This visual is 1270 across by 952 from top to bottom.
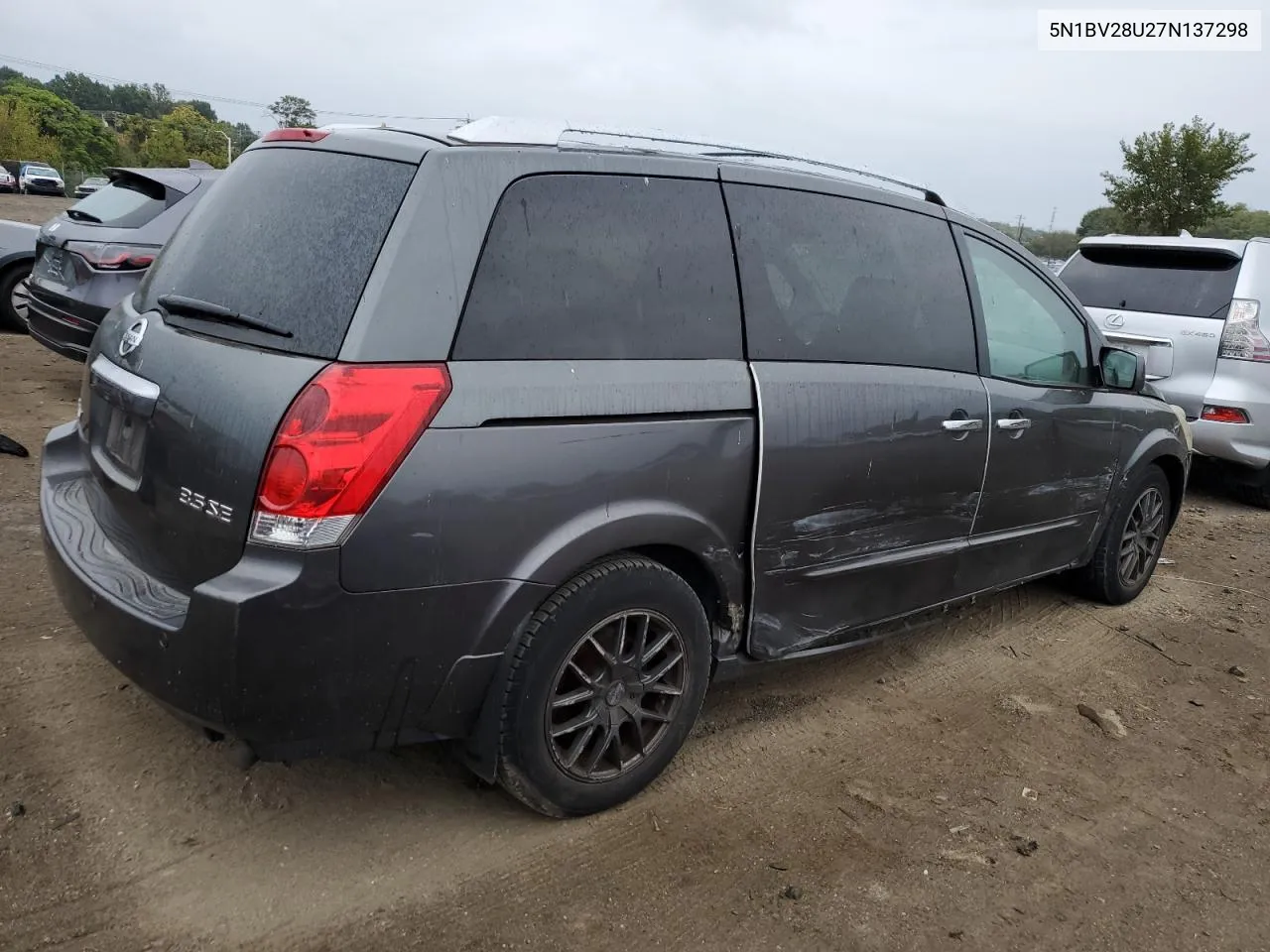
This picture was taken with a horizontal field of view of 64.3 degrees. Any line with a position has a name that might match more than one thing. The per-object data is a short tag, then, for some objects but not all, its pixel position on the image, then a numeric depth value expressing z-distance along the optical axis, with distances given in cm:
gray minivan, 229
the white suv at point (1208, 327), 684
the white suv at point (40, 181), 4231
